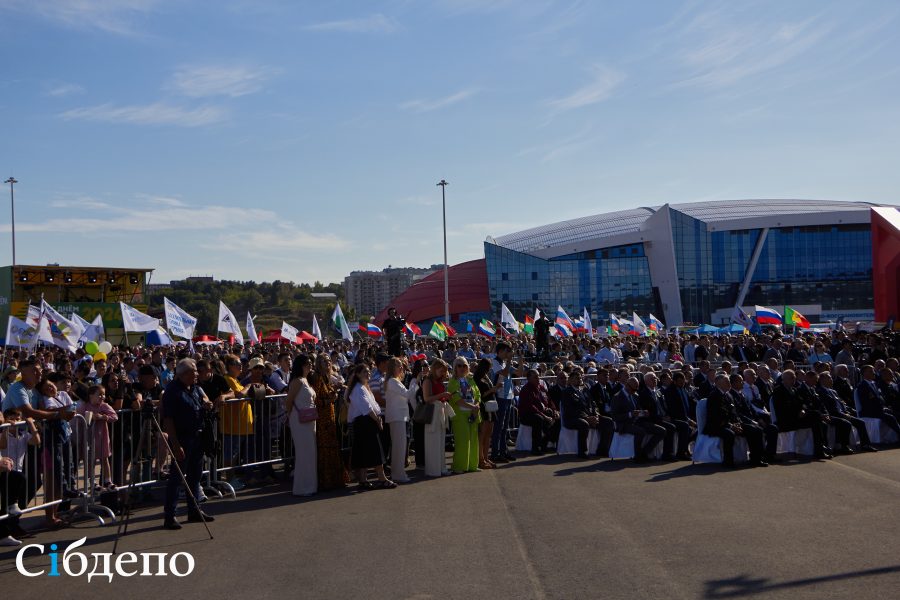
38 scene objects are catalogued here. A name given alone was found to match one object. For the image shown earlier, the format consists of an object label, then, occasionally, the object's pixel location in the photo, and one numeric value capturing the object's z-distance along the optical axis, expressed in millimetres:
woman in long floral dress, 10547
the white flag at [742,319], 35050
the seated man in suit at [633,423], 12742
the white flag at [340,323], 33250
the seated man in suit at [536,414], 13961
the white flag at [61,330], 19534
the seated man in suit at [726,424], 12008
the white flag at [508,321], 39719
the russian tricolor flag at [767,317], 33844
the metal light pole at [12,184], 54575
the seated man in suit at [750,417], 12422
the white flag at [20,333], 18094
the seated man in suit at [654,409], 12938
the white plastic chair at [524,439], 14250
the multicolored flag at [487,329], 37656
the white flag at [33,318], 18422
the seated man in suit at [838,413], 13328
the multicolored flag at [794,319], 32844
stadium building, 82875
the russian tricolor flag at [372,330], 39462
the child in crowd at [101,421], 9281
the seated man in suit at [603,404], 13359
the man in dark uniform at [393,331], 20312
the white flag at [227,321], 28547
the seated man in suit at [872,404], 14070
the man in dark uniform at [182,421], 8289
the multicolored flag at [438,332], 36594
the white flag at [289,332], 31750
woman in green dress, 11938
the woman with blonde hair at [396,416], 11047
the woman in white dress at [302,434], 10273
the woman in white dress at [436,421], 11516
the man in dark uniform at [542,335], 25453
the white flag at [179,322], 24828
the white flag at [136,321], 23338
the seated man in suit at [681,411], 12977
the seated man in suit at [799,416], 12852
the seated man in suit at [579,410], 13312
